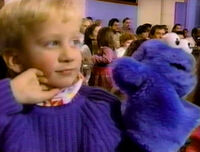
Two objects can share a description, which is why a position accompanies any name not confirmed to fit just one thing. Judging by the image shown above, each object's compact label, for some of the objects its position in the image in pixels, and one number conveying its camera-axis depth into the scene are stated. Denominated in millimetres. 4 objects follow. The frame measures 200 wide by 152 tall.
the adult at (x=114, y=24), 6618
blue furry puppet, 712
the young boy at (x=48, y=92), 689
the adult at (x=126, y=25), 7437
